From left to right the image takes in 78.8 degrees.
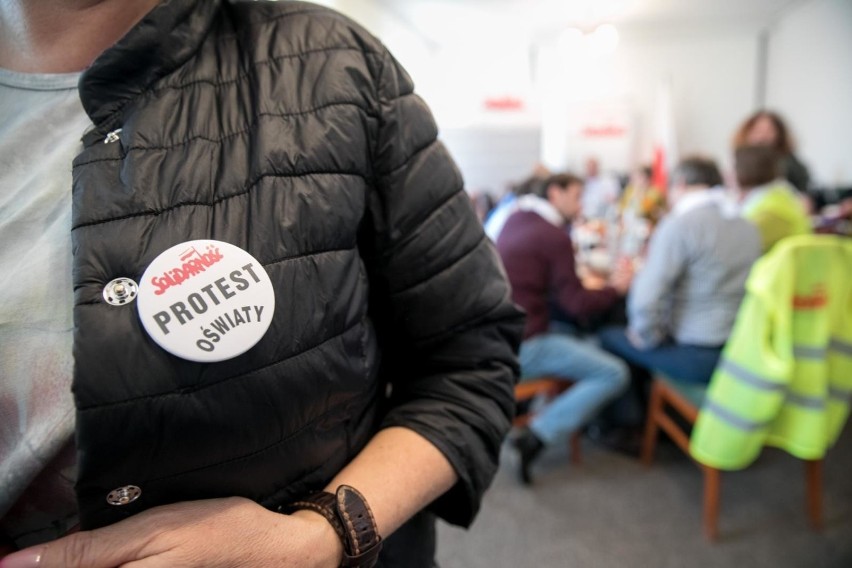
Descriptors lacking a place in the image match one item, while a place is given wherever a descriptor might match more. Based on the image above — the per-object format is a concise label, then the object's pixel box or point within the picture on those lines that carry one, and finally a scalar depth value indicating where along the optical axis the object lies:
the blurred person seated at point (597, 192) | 5.33
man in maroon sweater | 2.11
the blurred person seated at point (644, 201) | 3.79
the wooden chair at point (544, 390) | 2.13
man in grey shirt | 1.93
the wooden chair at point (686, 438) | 1.80
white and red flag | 5.94
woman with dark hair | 3.14
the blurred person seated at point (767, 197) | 2.22
